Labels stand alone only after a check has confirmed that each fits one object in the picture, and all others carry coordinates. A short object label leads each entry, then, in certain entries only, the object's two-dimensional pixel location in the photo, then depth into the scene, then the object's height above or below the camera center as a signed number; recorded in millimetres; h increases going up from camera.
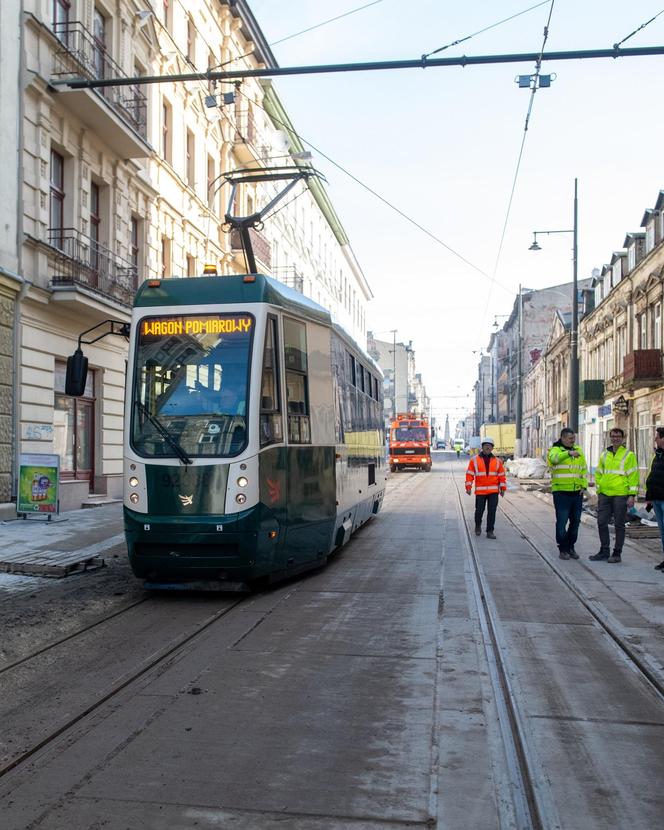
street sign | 33969 +1749
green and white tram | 8359 +126
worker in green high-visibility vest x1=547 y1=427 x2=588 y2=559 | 12195 -578
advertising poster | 14945 -687
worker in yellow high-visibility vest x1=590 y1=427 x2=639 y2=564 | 11750 -533
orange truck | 49625 +295
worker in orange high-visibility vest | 14930 -539
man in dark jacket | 11125 -437
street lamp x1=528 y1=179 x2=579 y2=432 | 25375 +2513
